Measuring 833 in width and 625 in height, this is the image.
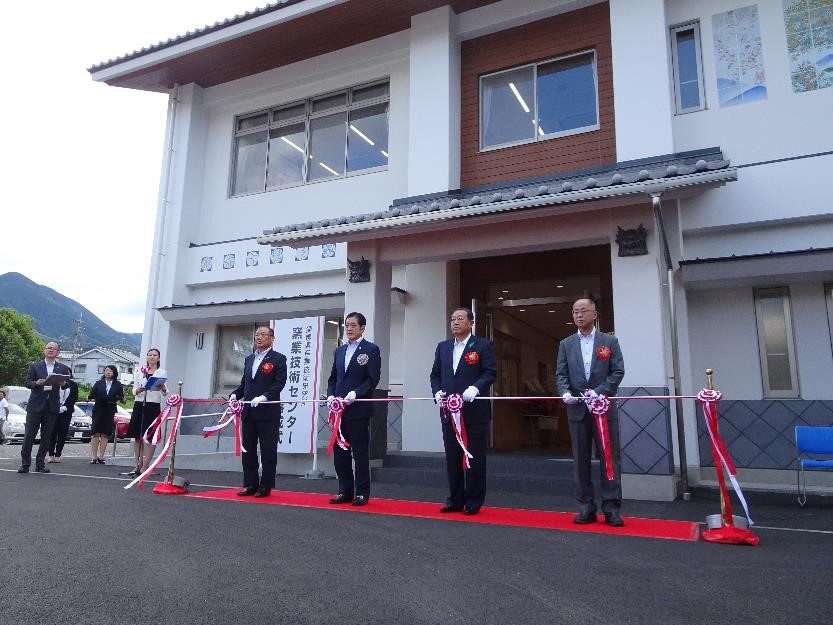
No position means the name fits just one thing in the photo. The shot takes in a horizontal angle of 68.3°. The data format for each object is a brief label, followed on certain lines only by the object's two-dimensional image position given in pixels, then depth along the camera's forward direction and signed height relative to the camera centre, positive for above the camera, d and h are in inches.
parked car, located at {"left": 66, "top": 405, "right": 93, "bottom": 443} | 723.4 -11.3
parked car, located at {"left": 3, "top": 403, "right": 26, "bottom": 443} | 623.0 -9.8
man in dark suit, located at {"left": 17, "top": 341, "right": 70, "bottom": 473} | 292.2 +7.1
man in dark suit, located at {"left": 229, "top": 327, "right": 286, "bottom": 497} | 225.5 +2.6
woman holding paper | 299.0 +7.7
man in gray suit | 173.3 +12.2
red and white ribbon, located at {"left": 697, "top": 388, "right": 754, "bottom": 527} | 160.1 -0.5
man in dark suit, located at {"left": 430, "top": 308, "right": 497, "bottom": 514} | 190.4 +10.2
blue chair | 227.0 -5.4
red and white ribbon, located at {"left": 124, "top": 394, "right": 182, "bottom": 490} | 237.1 +3.1
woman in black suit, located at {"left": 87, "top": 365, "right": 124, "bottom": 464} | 350.3 +7.2
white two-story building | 257.0 +117.7
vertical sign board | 301.7 +19.8
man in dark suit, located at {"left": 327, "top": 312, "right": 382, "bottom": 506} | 209.9 +10.3
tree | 1406.3 +165.3
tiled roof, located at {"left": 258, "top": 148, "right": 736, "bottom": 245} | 227.0 +91.9
